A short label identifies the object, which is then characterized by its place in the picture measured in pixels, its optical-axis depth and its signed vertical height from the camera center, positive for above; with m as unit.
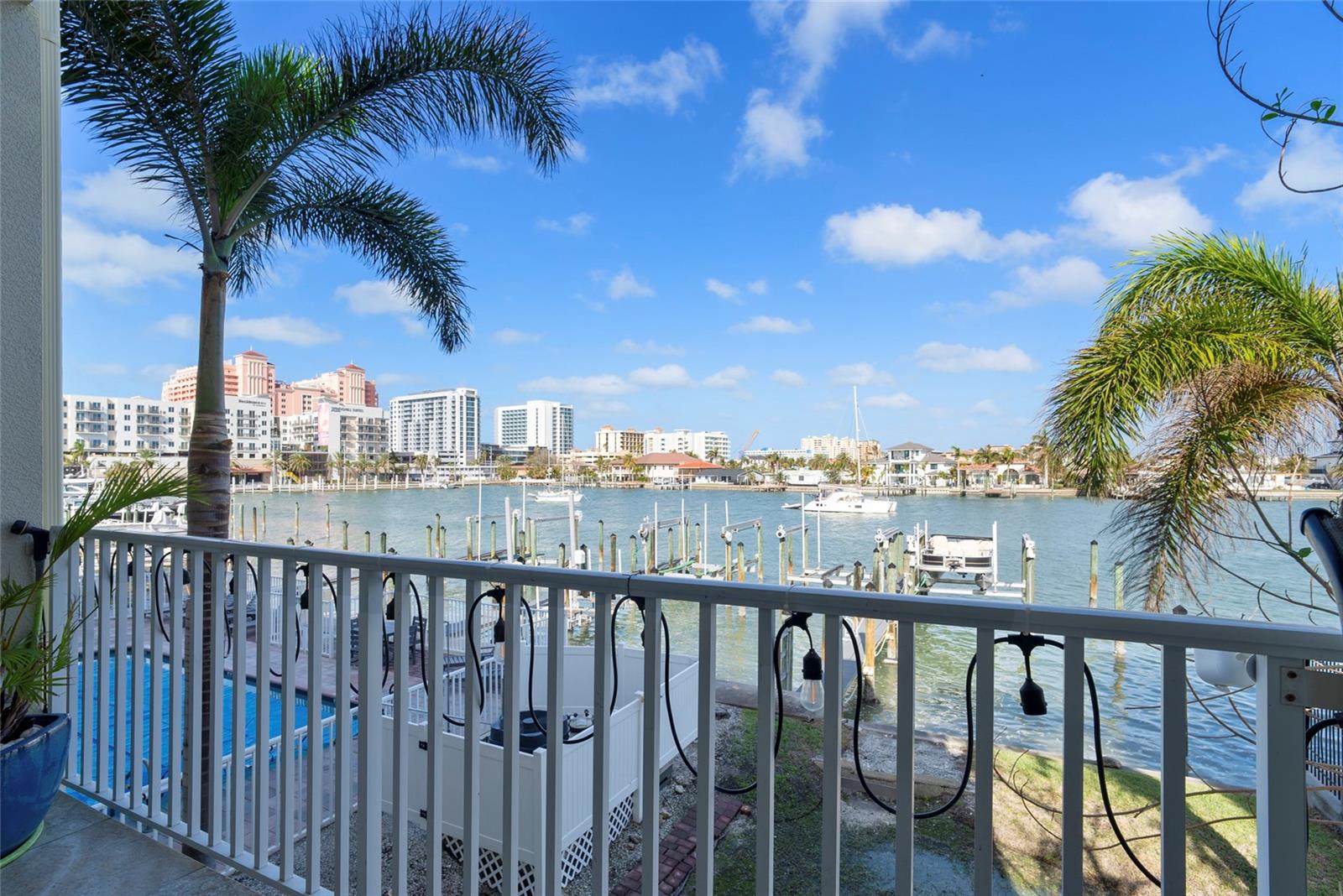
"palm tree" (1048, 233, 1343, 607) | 3.96 +0.46
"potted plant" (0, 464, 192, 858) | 1.62 -0.57
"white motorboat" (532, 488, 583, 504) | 28.20 -1.82
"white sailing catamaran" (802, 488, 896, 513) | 26.12 -1.94
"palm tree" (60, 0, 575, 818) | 2.98 +1.78
